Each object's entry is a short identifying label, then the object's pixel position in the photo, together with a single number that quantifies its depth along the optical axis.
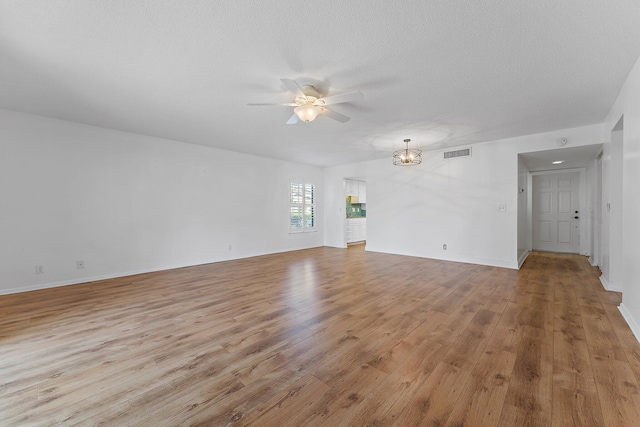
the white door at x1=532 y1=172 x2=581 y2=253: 6.46
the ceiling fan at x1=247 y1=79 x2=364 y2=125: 2.54
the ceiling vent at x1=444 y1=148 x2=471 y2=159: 5.35
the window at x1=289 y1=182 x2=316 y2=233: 7.35
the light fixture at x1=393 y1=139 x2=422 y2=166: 4.96
